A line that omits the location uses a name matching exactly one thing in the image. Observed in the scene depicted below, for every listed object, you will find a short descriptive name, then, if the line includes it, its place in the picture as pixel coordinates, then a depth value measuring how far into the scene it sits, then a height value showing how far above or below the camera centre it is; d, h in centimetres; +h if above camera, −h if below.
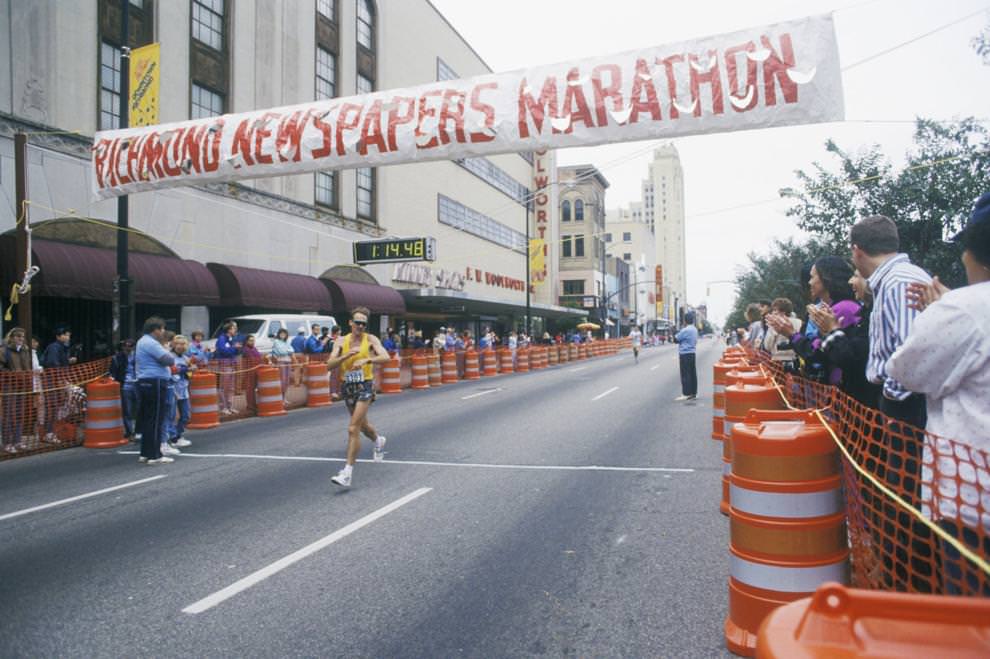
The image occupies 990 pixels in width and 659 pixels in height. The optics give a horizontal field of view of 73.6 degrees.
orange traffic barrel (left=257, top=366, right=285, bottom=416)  1429 -113
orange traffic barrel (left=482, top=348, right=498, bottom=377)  2686 -103
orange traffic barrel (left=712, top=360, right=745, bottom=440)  970 -96
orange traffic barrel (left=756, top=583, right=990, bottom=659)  139 -64
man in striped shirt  329 +17
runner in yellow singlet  794 -31
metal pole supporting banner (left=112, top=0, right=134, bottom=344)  1256 +139
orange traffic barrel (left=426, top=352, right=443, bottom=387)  2217 -110
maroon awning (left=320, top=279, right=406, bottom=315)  2617 +179
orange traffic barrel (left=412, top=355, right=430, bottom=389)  2088 -110
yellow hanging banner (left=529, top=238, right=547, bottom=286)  4347 +514
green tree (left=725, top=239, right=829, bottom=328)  2791 +343
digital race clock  2822 +383
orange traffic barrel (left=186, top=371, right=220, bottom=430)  1241 -113
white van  1780 +40
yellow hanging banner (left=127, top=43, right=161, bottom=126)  1212 +476
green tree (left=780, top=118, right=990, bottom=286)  1568 +358
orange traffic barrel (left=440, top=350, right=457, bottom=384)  2330 -108
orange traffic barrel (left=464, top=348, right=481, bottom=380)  2500 -107
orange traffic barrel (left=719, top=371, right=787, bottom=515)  583 -59
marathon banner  709 +280
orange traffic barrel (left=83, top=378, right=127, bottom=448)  1073 -119
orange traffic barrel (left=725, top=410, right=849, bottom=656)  315 -89
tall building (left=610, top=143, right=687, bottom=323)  18050 +3440
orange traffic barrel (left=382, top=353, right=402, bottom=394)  1939 -113
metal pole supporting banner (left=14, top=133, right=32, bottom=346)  1152 +213
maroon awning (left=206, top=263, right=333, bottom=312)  2047 +171
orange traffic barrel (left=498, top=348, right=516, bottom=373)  2845 -101
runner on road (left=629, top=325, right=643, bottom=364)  3467 -22
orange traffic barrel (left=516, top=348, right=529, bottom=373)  3014 -108
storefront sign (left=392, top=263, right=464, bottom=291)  3272 +330
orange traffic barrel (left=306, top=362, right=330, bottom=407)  1598 -114
